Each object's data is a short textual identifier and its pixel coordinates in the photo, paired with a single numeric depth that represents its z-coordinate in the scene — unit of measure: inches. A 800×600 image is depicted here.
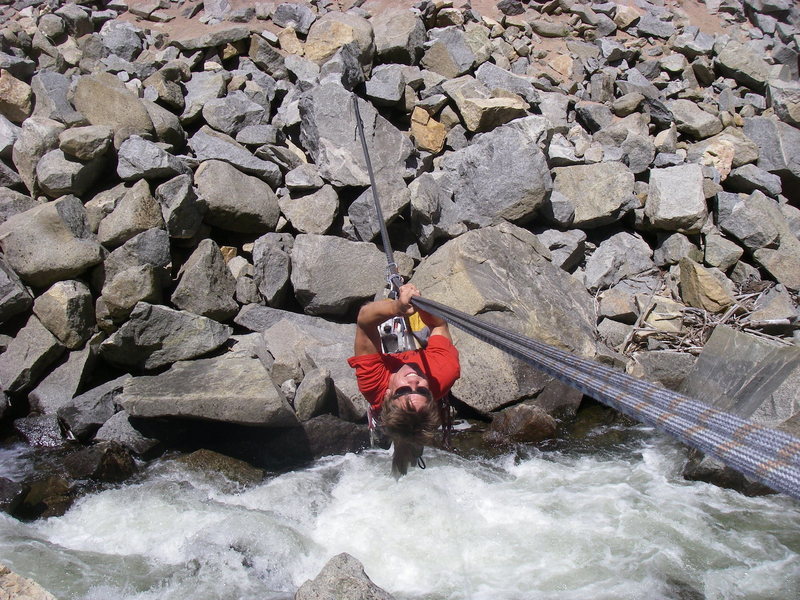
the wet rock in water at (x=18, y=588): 74.0
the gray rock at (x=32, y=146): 226.1
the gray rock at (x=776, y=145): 289.6
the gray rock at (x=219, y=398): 171.2
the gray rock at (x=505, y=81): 290.2
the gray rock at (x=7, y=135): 229.8
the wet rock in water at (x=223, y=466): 171.2
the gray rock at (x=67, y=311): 193.9
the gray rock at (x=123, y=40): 291.4
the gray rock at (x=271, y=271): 217.2
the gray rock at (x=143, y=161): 214.4
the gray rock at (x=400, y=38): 293.7
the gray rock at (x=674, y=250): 249.6
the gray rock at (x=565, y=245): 241.0
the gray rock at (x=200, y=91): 252.7
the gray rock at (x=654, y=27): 354.0
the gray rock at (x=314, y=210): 225.5
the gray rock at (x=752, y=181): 273.4
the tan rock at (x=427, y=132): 260.8
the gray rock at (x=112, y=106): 231.0
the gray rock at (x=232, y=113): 249.8
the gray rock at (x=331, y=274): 211.9
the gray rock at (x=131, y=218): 205.9
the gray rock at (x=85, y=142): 216.2
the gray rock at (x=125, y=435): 178.5
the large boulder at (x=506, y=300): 192.7
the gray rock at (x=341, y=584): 103.3
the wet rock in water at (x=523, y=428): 185.9
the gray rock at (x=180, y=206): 207.3
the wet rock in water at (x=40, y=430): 185.0
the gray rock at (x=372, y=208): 224.7
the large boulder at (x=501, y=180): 236.7
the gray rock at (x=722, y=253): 248.1
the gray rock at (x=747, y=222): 249.4
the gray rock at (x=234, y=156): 232.4
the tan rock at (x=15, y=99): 243.8
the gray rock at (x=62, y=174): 216.4
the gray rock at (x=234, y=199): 218.5
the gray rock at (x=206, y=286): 204.8
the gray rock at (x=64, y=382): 191.8
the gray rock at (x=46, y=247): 199.0
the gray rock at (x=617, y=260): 242.8
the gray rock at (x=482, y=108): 261.0
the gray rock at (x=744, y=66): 335.0
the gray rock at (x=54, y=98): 236.6
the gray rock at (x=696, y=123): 296.2
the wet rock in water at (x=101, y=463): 167.8
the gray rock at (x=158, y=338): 189.8
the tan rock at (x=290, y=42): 298.8
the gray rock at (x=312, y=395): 182.5
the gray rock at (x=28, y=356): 190.1
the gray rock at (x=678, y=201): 249.4
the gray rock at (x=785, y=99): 313.7
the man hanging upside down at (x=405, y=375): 126.4
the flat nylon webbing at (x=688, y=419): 46.5
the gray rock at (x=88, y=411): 184.1
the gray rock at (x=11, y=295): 193.8
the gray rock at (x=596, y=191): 251.3
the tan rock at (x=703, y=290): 223.5
